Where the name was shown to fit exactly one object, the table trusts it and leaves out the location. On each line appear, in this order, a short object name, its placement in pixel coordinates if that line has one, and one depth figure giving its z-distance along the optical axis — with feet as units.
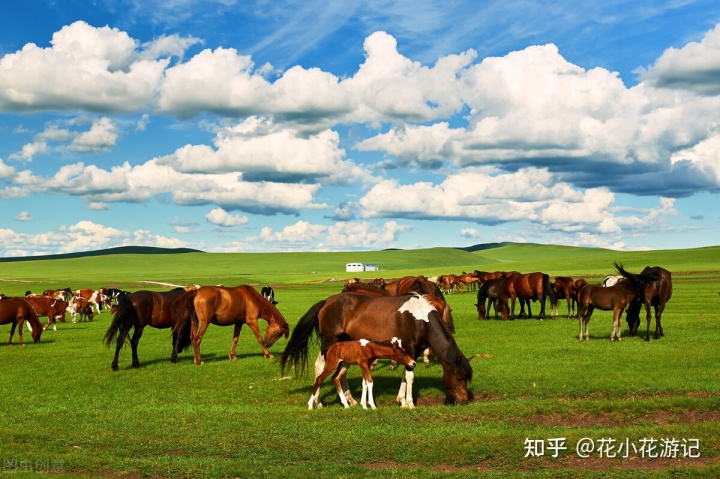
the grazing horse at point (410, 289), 62.21
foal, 42.39
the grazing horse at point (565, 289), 116.48
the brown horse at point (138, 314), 65.10
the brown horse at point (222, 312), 67.21
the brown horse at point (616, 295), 74.69
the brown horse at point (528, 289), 106.63
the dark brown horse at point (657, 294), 75.00
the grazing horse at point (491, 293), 111.86
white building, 540.52
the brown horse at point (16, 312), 88.33
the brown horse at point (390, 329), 43.47
